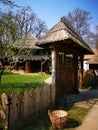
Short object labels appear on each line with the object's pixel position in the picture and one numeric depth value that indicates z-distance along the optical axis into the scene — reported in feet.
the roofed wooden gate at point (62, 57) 15.35
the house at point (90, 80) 26.68
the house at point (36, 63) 63.50
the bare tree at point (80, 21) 82.38
